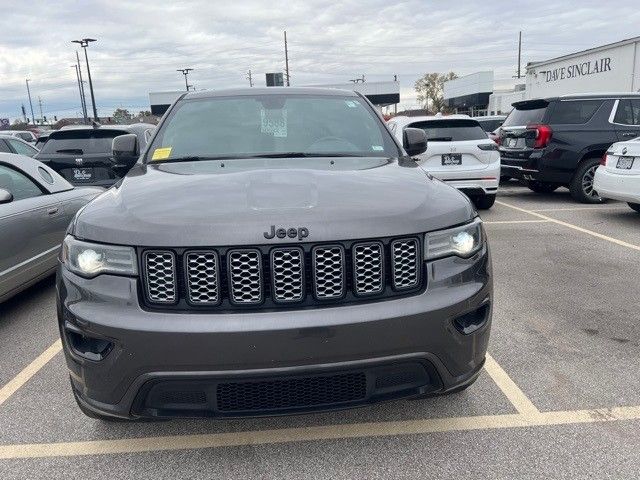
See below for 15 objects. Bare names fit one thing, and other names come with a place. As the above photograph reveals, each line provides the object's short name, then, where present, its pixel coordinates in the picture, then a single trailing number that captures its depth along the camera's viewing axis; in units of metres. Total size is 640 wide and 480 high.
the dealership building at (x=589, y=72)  16.42
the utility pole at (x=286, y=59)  62.06
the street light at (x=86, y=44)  38.33
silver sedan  4.48
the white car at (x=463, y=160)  8.72
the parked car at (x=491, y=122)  17.95
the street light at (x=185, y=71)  59.64
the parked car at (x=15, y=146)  10.52
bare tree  76.94
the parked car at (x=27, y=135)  21.90
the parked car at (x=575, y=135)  9.65
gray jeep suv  2.17
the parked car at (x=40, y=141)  12.95
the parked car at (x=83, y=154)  8.25
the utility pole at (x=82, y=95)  47.59
